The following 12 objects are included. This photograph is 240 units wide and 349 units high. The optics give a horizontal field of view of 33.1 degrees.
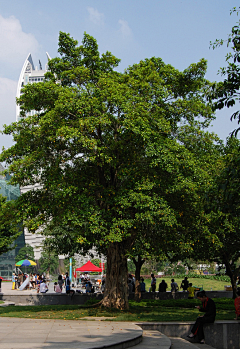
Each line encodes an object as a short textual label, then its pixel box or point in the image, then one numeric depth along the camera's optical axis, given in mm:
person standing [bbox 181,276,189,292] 27031
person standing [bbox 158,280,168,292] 25516
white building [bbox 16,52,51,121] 177000
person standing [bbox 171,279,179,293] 25719
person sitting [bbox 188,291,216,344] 10789
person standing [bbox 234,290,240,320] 11662
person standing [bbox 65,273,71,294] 24375
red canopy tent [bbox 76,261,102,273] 35812
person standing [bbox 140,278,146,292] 25100
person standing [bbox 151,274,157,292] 26331
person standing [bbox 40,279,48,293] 24438
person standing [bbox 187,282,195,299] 23562
